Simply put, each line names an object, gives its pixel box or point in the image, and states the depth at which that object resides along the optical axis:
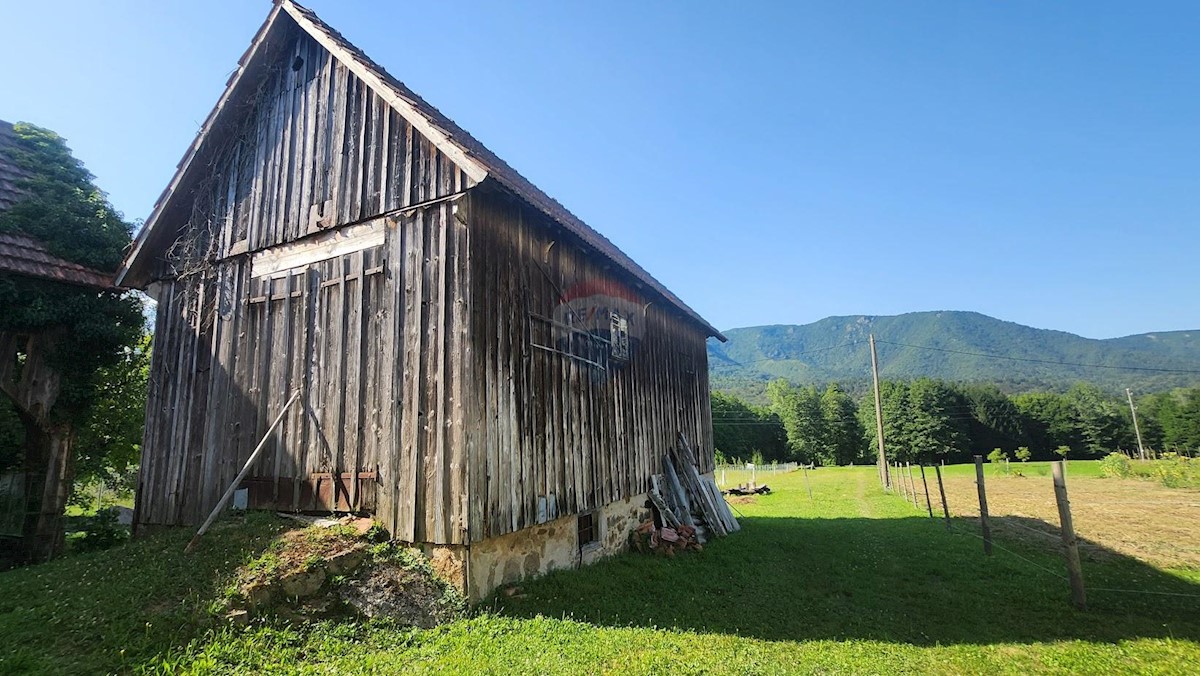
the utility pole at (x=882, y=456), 28.95
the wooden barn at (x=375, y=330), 7.16
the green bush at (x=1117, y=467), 30.19
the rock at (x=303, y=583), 5.87
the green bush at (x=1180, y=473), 23.45
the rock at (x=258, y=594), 5.60
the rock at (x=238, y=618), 5.36
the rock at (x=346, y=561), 6.29
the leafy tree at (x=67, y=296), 9.89
